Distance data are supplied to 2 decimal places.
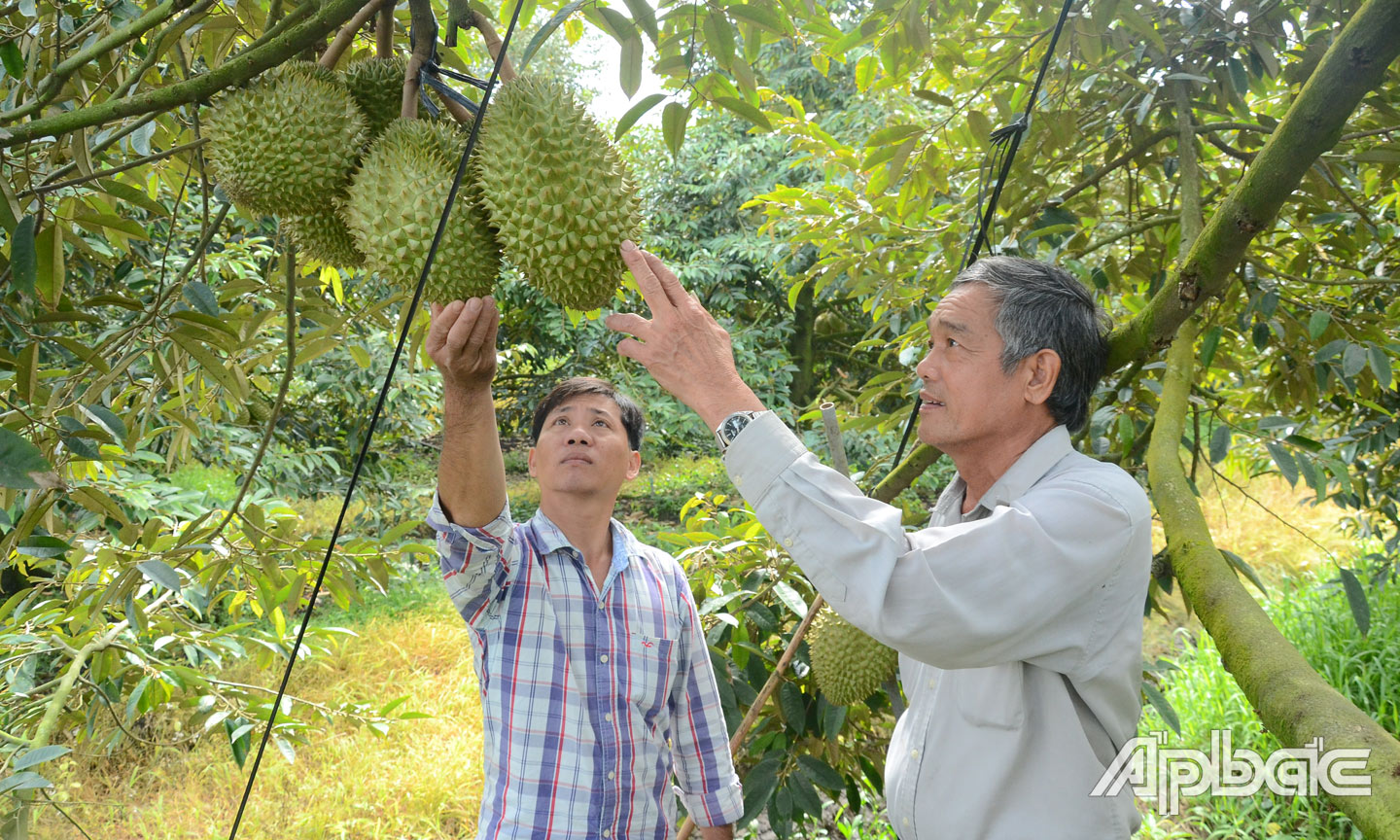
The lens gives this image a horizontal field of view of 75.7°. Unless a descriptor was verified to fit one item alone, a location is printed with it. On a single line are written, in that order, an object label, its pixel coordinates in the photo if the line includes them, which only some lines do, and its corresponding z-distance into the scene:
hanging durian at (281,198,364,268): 0.95
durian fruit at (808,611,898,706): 1.65
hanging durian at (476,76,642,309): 0.81
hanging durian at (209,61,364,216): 0.84
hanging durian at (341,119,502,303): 0.81
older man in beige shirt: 1.03
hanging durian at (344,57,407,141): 0.93
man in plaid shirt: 1.47
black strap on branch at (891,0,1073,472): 1.19
